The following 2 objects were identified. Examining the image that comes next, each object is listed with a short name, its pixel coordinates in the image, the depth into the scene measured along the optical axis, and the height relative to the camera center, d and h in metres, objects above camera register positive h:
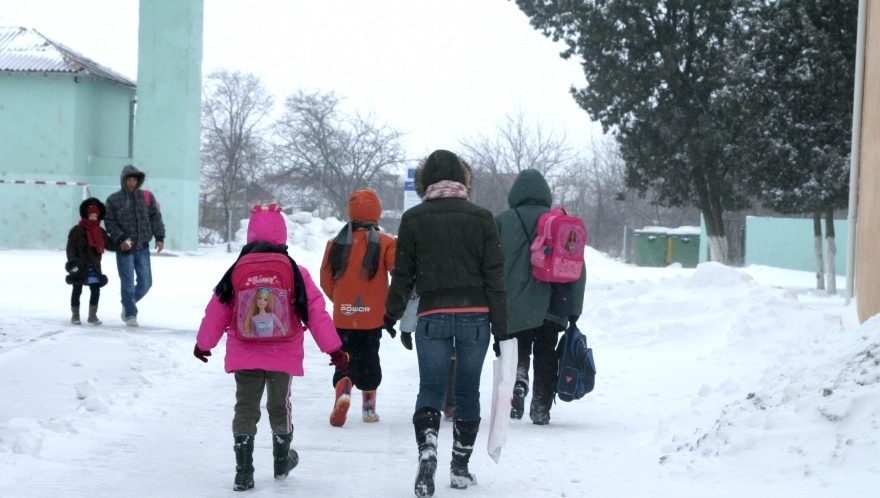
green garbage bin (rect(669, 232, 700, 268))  44.81 -0.75
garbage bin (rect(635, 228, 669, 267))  45.16 -0.77
